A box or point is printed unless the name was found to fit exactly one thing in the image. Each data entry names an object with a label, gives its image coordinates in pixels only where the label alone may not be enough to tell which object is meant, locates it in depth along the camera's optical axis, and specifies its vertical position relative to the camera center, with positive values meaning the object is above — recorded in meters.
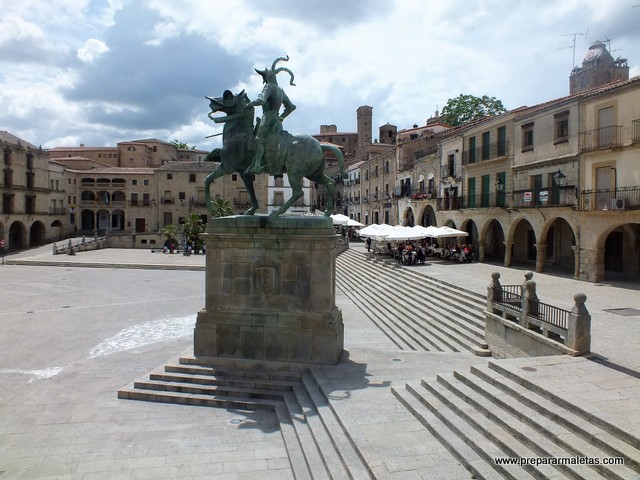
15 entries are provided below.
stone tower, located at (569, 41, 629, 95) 31.05 +11.84
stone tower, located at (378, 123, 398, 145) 73.69 +16.66
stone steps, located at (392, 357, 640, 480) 5.23 -2.80
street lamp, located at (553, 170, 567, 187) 21.39 +2.54
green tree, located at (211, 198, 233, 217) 41.25 +2.16
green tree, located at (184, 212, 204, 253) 44.94 +0.16
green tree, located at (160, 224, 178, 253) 46.01 -0.47
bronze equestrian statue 10.02 +2.01
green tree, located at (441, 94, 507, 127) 42.08 +12.19
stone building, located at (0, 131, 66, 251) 47.91 +4.10
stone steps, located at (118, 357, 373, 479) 6.89 -3.30
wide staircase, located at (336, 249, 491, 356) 13.02 -3.04
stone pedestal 9.62 -1.40
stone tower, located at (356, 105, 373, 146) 79.38 +19.79
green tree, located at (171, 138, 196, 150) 79.75 +15.96
